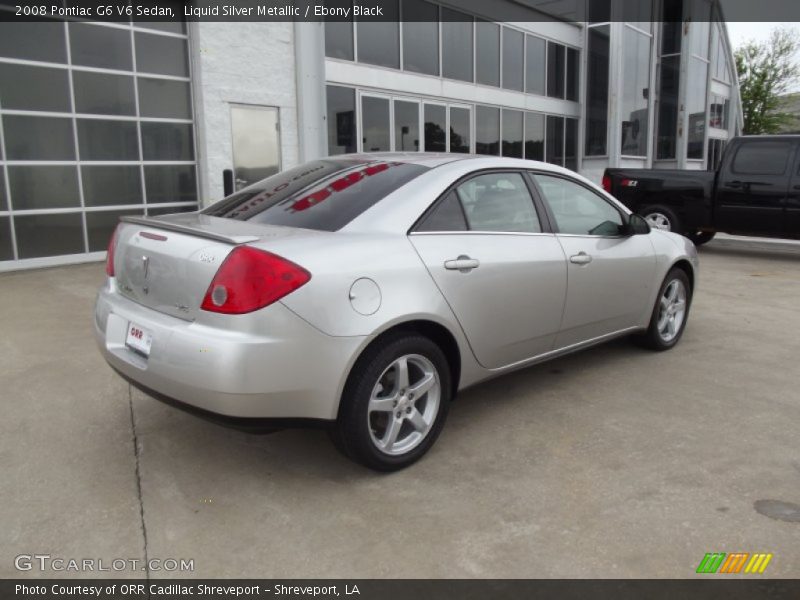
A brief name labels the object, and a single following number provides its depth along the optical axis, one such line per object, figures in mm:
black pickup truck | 9805
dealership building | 9094
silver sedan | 2721
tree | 36625
